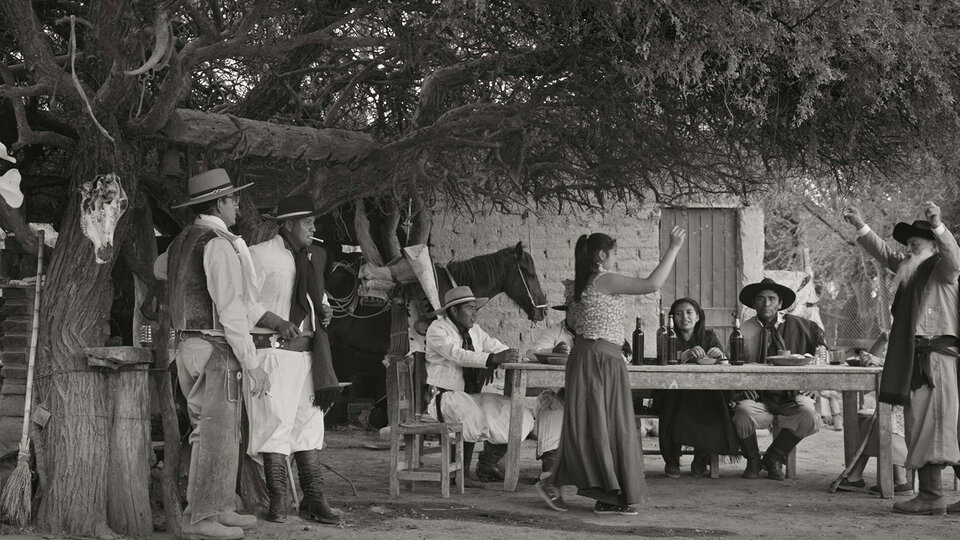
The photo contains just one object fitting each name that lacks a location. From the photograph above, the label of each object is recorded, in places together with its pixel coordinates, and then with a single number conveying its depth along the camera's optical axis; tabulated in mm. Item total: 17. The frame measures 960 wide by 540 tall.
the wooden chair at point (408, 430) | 7887
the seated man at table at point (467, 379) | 8438
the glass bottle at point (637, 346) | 8243
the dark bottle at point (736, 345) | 8641
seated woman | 8992
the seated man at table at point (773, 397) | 9016
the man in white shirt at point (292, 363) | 6332
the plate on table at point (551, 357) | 8234
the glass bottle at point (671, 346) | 8461
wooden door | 12828
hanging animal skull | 5711
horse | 10414
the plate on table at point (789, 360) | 8305
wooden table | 7980
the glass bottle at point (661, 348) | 8352
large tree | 5742
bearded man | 7121
